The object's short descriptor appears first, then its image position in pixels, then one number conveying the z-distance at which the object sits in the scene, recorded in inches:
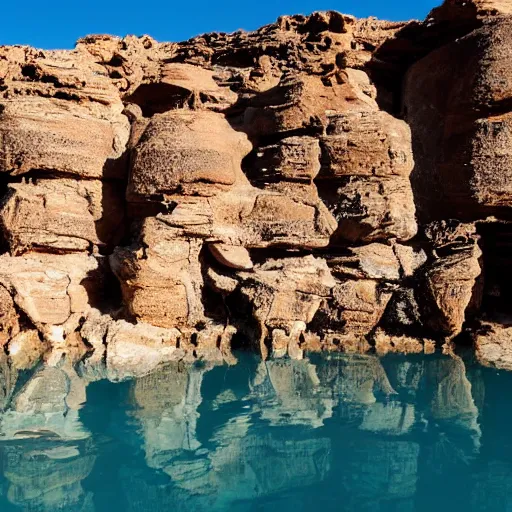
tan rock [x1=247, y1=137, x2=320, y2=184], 370.9
